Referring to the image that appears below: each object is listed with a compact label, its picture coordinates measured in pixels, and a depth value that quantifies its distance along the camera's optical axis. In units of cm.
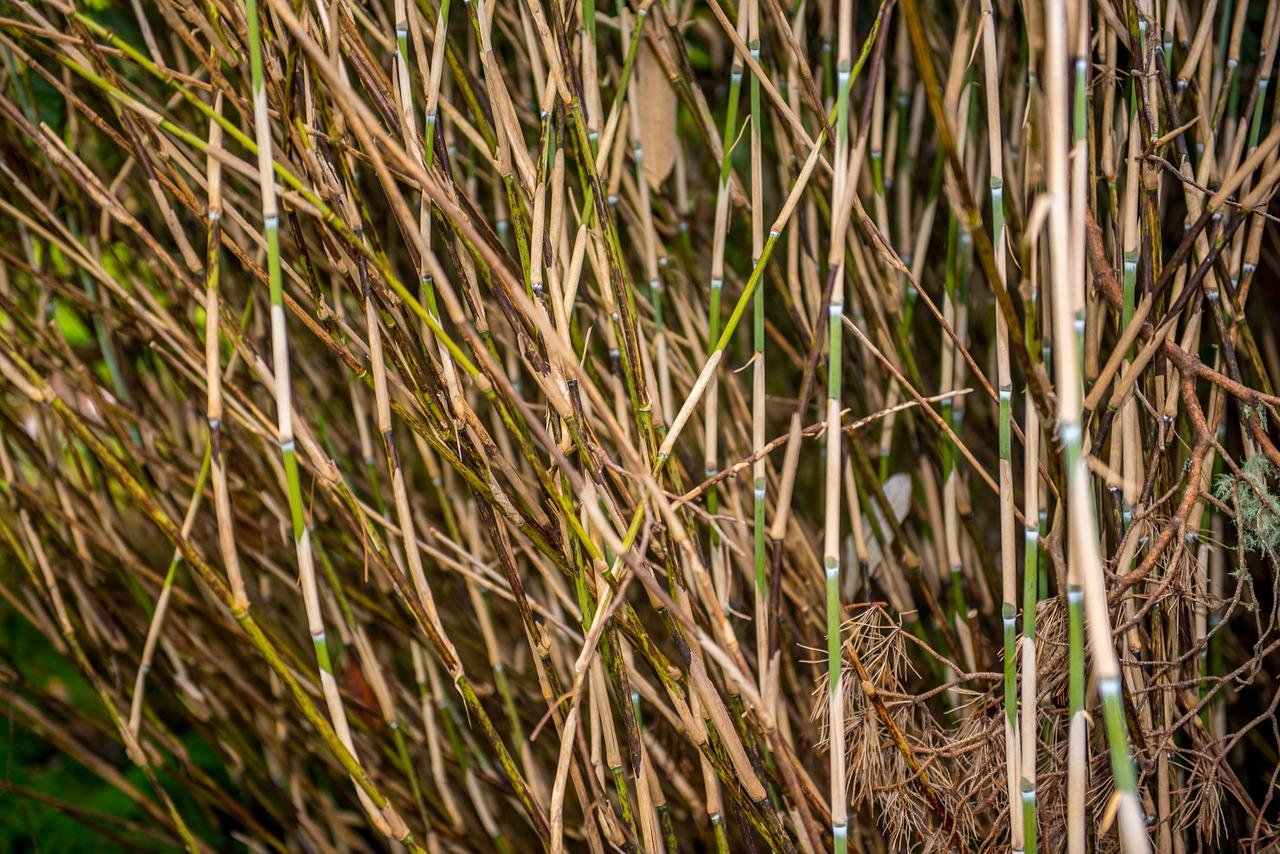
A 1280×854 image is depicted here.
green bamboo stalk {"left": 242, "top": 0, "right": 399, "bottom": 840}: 44
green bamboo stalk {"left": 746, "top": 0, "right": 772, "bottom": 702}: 60
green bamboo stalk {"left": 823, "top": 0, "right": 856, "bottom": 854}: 43
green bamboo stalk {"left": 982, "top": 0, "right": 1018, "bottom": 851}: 50
